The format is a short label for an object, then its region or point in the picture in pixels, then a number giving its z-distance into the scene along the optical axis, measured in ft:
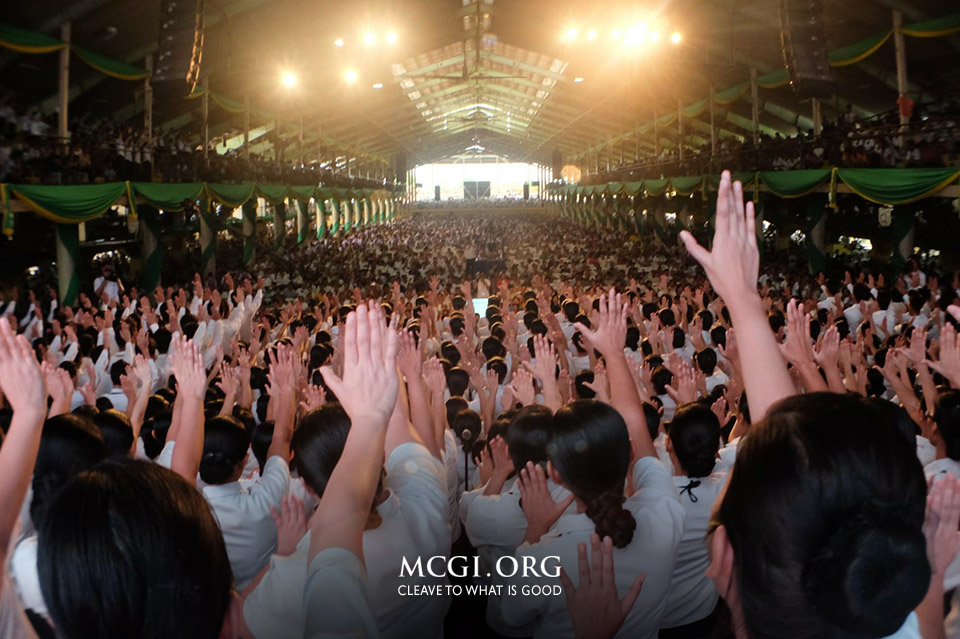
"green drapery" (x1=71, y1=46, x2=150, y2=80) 40.09
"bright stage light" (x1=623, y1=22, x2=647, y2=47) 46.41
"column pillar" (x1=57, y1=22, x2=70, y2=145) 39.32
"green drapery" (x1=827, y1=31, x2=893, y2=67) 41.53
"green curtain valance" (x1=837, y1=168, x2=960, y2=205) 31.37
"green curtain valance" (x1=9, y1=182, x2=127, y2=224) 32.48
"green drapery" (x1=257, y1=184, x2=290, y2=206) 56.86
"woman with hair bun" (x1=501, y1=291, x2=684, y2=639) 6.66
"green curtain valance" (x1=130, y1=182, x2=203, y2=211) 39.27
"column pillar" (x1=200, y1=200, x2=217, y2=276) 51.61
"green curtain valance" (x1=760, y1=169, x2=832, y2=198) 39.17
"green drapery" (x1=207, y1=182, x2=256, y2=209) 46.51
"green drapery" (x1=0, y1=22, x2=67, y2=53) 33.04
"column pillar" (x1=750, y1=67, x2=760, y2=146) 57.36
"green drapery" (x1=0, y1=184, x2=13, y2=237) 30.73
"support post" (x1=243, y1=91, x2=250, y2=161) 62.44
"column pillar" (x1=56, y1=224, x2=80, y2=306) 38.58
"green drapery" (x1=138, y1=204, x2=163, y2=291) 45.39
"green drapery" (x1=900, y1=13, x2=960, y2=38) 35.68
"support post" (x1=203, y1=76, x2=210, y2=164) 53.72
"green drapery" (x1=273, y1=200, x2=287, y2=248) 70.50
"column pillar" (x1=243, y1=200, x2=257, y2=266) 60.29
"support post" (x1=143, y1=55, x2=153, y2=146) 50.37
